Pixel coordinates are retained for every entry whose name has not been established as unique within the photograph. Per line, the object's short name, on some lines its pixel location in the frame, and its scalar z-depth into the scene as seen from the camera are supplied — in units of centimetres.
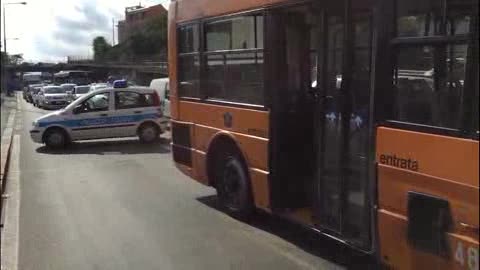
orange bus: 453
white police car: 1858
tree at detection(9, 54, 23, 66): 11074
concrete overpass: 8550
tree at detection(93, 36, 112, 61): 14156
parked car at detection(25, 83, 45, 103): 6321
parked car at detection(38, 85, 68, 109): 4709
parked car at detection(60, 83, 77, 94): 4956
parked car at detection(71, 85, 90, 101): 4377
